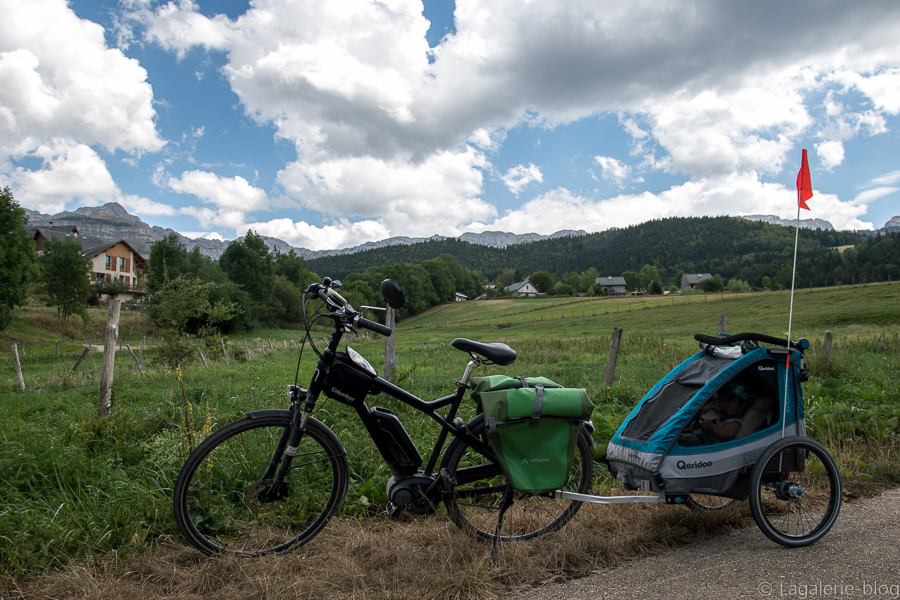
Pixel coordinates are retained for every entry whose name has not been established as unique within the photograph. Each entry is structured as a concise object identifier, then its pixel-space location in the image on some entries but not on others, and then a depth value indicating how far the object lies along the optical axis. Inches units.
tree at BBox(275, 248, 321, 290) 3211.1
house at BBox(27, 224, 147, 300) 2550.4
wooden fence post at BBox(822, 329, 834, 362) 384.8
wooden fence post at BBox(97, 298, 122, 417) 189.9
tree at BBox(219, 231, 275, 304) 2488.9
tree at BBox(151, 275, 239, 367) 546.9
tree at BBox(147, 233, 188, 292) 2299.5
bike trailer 114.7
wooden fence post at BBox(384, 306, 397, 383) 237.5
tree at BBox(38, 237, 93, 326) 1505.9
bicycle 110.7
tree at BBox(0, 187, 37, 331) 1088.2
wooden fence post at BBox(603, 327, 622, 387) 299.5
